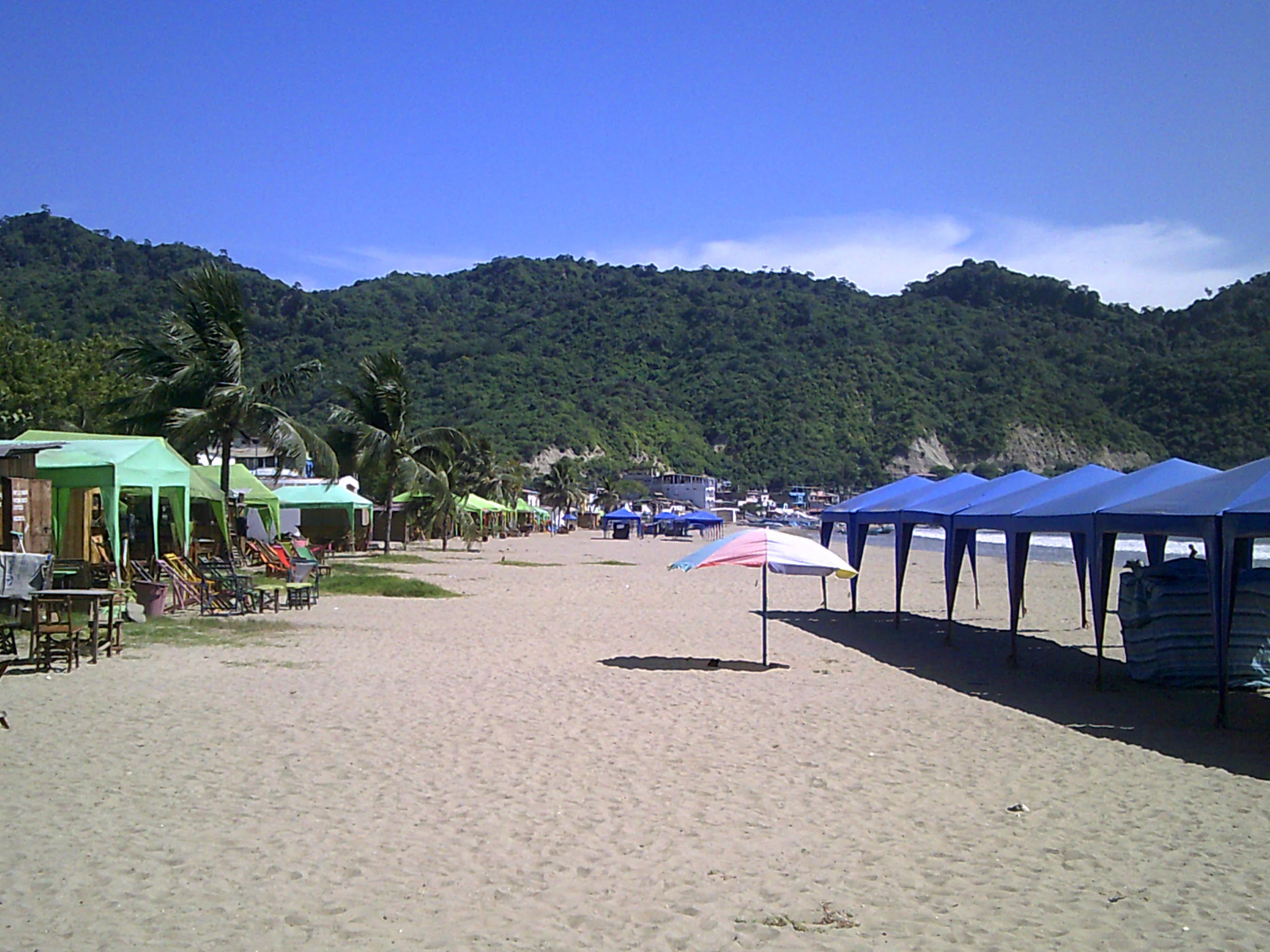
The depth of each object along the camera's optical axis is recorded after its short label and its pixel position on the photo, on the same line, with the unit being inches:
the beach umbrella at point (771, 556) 406.3
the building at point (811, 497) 4402.1
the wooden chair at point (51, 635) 359.9
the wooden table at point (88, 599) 366.0
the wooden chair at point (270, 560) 777.6
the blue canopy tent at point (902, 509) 573.6
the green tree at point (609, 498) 3560.5
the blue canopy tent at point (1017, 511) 445.1
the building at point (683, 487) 4178.2
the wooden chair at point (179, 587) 562.6
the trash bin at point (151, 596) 535.5
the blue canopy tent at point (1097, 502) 372.5
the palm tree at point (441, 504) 1186.0
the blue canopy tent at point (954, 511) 505.4
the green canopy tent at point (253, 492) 819.4
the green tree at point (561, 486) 3240.7
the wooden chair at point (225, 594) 559.2
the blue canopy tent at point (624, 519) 2445.9
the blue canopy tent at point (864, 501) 623.2
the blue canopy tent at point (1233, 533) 282.8
